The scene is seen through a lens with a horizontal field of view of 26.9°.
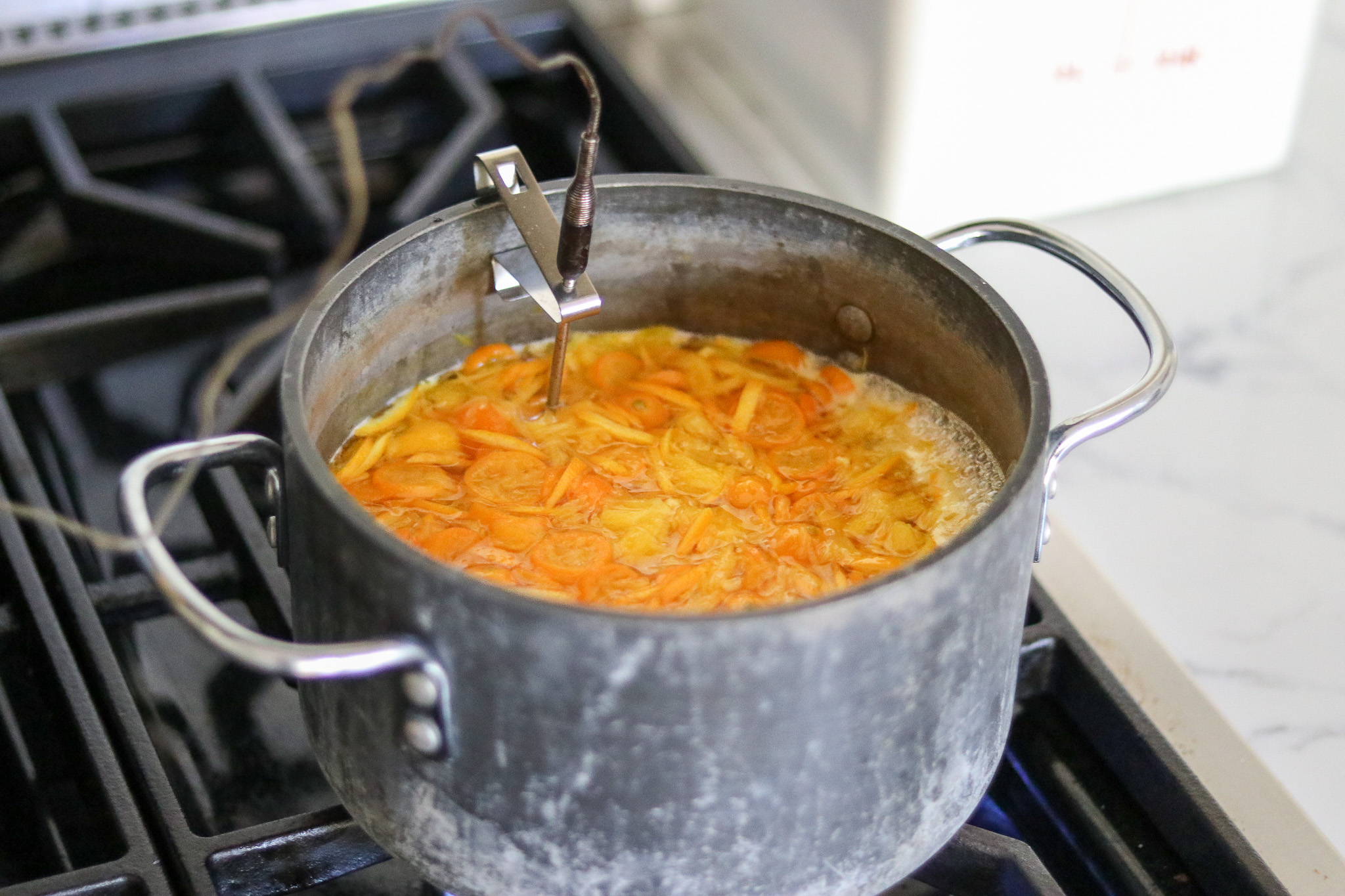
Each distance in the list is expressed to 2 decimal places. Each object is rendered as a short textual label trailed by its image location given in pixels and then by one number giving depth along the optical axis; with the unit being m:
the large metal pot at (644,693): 0.75
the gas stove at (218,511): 0.86
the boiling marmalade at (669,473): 0.85
